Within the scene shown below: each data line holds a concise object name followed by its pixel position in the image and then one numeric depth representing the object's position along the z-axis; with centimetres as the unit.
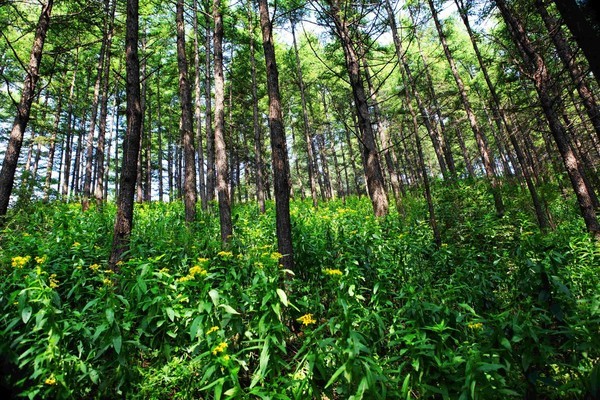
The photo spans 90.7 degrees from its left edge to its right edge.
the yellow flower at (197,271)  309
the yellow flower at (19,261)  337
